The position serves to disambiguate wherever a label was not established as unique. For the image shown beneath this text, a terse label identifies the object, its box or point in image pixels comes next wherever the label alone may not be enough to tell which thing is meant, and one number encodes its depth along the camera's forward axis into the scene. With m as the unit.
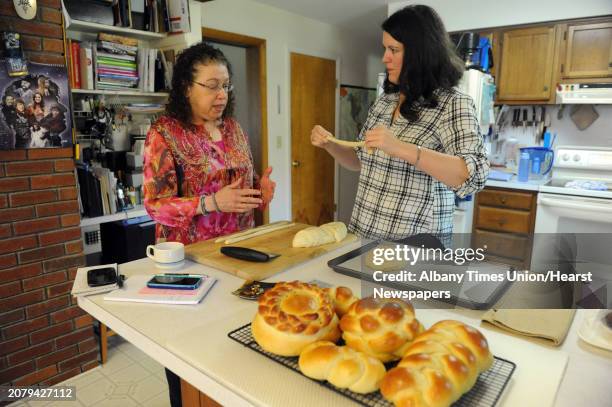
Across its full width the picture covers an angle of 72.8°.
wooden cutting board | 1.12
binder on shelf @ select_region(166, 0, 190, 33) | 2.36
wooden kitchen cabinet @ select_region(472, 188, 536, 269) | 3.07
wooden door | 4.13
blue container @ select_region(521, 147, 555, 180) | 3.14
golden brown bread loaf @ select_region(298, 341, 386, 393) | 0.59
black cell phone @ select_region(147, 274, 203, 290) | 1.00
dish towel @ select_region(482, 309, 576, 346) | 0.78
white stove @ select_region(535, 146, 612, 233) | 2.77
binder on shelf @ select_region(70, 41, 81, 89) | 2.14
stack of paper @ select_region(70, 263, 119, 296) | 1.01
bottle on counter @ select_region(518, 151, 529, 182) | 3.14
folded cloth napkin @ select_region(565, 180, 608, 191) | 2.81
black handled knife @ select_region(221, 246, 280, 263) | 1.17
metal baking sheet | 0.92
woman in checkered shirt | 1.22
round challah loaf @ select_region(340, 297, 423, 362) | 0.64
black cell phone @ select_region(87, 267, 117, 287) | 1.04
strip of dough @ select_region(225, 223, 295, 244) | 1.35
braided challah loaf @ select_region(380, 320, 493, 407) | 0.53
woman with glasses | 1.34
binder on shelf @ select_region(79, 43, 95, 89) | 2.18
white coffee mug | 1.18
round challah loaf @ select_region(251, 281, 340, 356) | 0.68
